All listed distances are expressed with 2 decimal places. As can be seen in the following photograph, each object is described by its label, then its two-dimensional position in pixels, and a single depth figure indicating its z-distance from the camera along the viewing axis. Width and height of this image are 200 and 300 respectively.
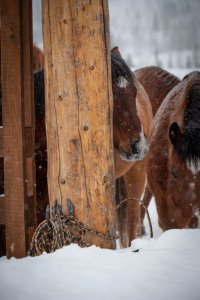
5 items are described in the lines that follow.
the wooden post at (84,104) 3.68
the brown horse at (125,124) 4.57
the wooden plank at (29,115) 3.80
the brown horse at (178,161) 4.30
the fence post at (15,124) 3.77
